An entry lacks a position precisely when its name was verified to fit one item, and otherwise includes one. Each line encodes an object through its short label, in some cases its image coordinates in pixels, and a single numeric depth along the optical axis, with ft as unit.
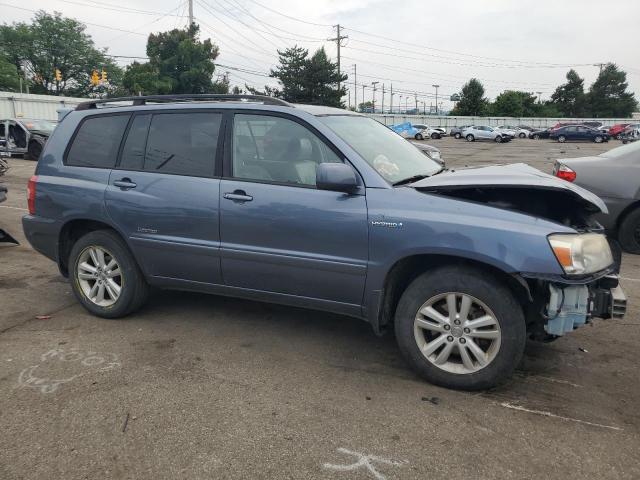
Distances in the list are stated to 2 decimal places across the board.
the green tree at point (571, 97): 282.15
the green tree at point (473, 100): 259.80
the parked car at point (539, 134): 181.88
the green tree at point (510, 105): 263.90
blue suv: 10.44
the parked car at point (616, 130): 168.66
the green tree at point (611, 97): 276.62
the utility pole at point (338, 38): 208.74
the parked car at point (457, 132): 183.12
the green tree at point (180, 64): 179.32
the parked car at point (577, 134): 156.97
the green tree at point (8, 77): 187.93
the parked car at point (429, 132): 176.39
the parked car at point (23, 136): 63.52
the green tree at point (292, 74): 173.78
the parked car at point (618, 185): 21.91
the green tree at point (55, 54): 222.07
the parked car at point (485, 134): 161.99
